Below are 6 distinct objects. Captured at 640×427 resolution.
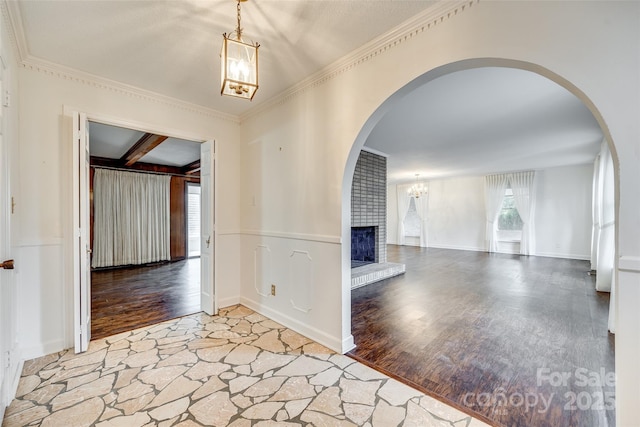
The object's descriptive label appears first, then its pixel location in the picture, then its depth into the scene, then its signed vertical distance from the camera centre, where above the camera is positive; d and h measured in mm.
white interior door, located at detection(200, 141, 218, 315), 3393 -237
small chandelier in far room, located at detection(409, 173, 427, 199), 8508 +695
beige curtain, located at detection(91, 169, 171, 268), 6188 -170
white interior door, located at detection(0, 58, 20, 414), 1604 -477
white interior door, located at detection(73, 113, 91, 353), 2443 -173
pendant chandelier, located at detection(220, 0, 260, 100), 1550 +849
